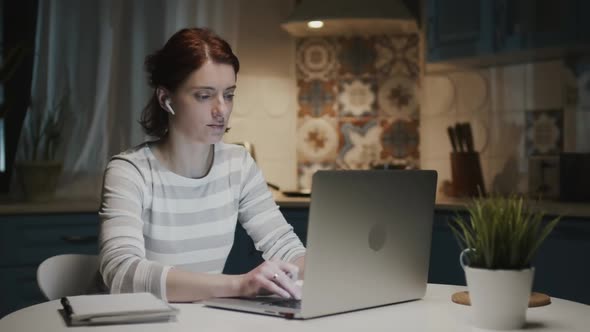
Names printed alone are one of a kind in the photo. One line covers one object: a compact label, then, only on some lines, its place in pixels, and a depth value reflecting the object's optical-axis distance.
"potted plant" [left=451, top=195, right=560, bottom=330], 2.03
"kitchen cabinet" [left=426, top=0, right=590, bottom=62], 3.61
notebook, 2.07
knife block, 4.01
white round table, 2.06
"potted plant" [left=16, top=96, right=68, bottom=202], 3.89
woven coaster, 2.25
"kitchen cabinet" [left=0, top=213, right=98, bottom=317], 3.60
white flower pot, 2.03
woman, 2.73
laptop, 2.07
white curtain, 4.05
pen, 2.10
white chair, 2.67
